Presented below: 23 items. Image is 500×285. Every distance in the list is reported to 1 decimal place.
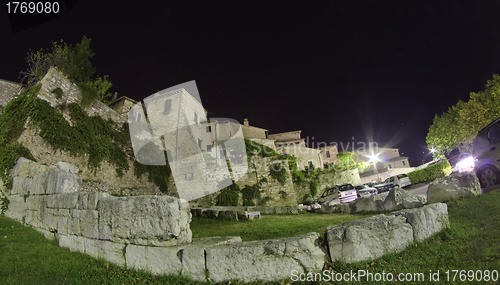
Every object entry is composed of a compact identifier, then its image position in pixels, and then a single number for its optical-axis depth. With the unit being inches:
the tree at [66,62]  714.2
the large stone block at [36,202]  254.7
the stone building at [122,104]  966.4
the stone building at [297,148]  1663.4
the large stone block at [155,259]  151.5
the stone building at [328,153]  1957.2
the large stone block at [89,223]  185.0
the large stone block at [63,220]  214.6
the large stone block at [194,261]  146.4
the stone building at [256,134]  1513.0
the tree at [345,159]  1523.1
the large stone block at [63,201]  212.3
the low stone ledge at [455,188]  238.8
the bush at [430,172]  951.6
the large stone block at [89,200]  191.6
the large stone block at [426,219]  151.6
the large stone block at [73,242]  194.5
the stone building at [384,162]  1602.7
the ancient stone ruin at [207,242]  142.1
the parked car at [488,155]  289.1
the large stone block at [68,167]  382.2
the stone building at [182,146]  692.1
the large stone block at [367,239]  140.6
